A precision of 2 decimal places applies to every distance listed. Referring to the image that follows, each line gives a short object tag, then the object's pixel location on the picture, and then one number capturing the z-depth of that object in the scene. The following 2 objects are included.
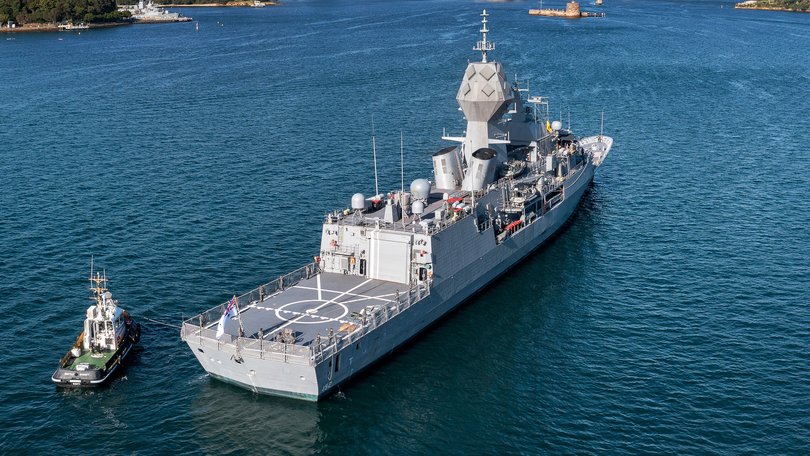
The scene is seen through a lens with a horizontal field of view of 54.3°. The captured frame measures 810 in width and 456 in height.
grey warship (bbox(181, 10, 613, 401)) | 45.78
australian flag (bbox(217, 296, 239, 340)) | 45.66
